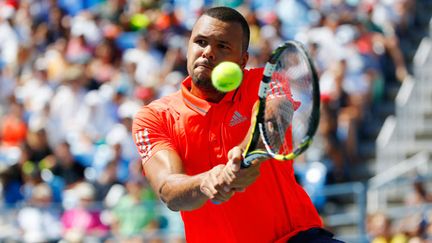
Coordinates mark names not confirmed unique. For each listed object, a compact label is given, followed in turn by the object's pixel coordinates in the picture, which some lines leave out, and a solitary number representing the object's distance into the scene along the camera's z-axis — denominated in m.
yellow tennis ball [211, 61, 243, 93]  5.08
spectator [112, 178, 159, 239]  12.19
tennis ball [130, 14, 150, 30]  16.61
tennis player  5.62
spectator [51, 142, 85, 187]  13.71
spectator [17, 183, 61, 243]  12.62
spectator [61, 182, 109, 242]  12.47
